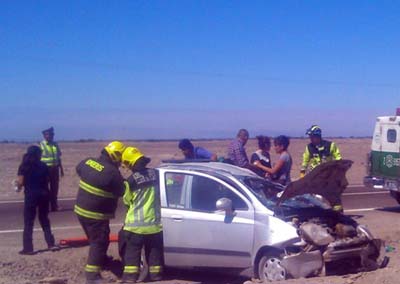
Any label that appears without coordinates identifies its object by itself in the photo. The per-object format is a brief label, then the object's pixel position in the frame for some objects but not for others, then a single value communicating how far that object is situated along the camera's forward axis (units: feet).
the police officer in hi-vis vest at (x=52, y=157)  53.39
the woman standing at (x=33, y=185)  37.19
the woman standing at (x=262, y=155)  42.14
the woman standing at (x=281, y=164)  41.52
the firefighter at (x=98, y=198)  27.48
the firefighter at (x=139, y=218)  27.68
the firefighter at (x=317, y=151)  40.01
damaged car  27.63
